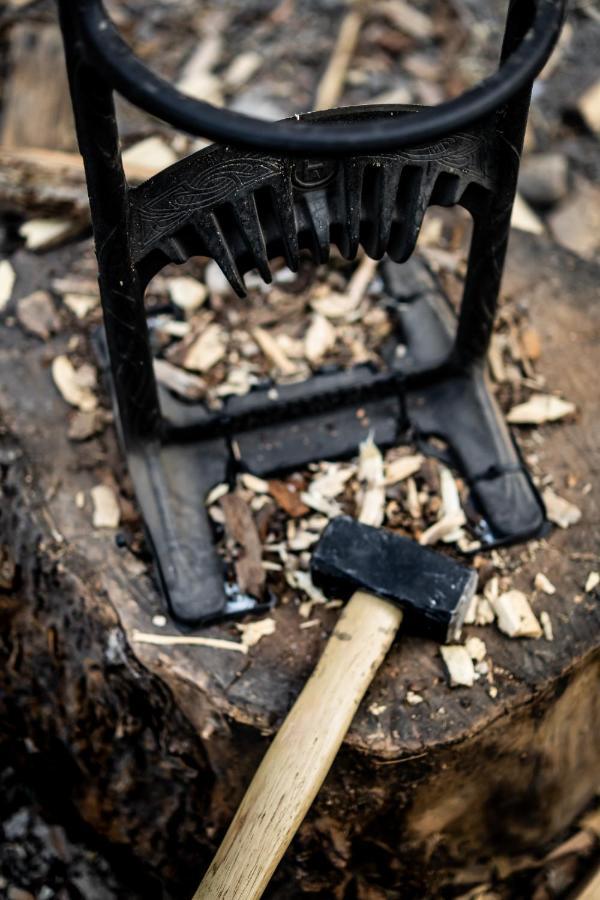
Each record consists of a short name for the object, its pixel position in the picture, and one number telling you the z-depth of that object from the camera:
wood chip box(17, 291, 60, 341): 2.29
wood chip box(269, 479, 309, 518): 2.05
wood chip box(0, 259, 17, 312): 2.34
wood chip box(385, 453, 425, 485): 2.09
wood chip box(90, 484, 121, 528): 2.00
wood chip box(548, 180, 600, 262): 3.16
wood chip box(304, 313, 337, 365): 2.31
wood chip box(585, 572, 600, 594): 1.92
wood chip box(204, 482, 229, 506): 2.04
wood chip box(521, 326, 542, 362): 2.28
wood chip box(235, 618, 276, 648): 1.87
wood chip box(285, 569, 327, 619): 1.92
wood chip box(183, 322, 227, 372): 2.26
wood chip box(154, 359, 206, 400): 2.20
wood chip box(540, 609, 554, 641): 1.87
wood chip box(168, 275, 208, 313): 2.36
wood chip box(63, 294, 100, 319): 2.33
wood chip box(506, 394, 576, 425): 2.16
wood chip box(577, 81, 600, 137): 3.40
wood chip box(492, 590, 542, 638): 1.86
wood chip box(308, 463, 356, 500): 2.07
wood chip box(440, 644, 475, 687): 1.81
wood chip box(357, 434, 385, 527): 2.02
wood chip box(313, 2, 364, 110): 3.27
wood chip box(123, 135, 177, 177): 2.76
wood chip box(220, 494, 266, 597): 1.94
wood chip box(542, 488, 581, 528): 2.02
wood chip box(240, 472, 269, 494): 2.07
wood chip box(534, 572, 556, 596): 1.93
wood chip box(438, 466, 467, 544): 2.01
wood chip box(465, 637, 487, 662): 1.85
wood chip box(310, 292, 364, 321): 2.37
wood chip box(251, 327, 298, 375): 2.28
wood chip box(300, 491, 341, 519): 2.05
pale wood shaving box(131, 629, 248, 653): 1.85
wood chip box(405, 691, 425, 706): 1.80
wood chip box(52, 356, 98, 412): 2.17
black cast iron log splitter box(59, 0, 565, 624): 1.39
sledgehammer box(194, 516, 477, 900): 1.61
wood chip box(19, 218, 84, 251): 2.60
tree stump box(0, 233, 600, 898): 1.81
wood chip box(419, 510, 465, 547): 2.00
